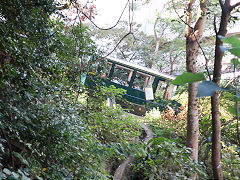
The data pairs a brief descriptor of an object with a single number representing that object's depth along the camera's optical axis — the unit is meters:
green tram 10.99
